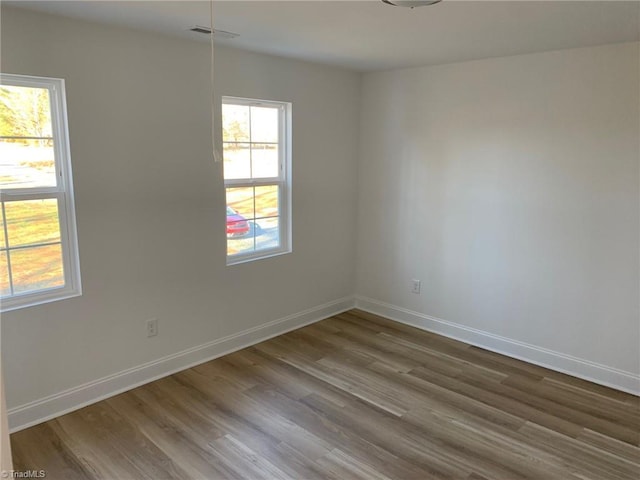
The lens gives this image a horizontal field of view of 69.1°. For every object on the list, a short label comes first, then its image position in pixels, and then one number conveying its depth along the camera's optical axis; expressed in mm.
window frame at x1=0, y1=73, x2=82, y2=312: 2586
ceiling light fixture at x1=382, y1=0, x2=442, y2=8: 2086
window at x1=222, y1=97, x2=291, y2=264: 3584
